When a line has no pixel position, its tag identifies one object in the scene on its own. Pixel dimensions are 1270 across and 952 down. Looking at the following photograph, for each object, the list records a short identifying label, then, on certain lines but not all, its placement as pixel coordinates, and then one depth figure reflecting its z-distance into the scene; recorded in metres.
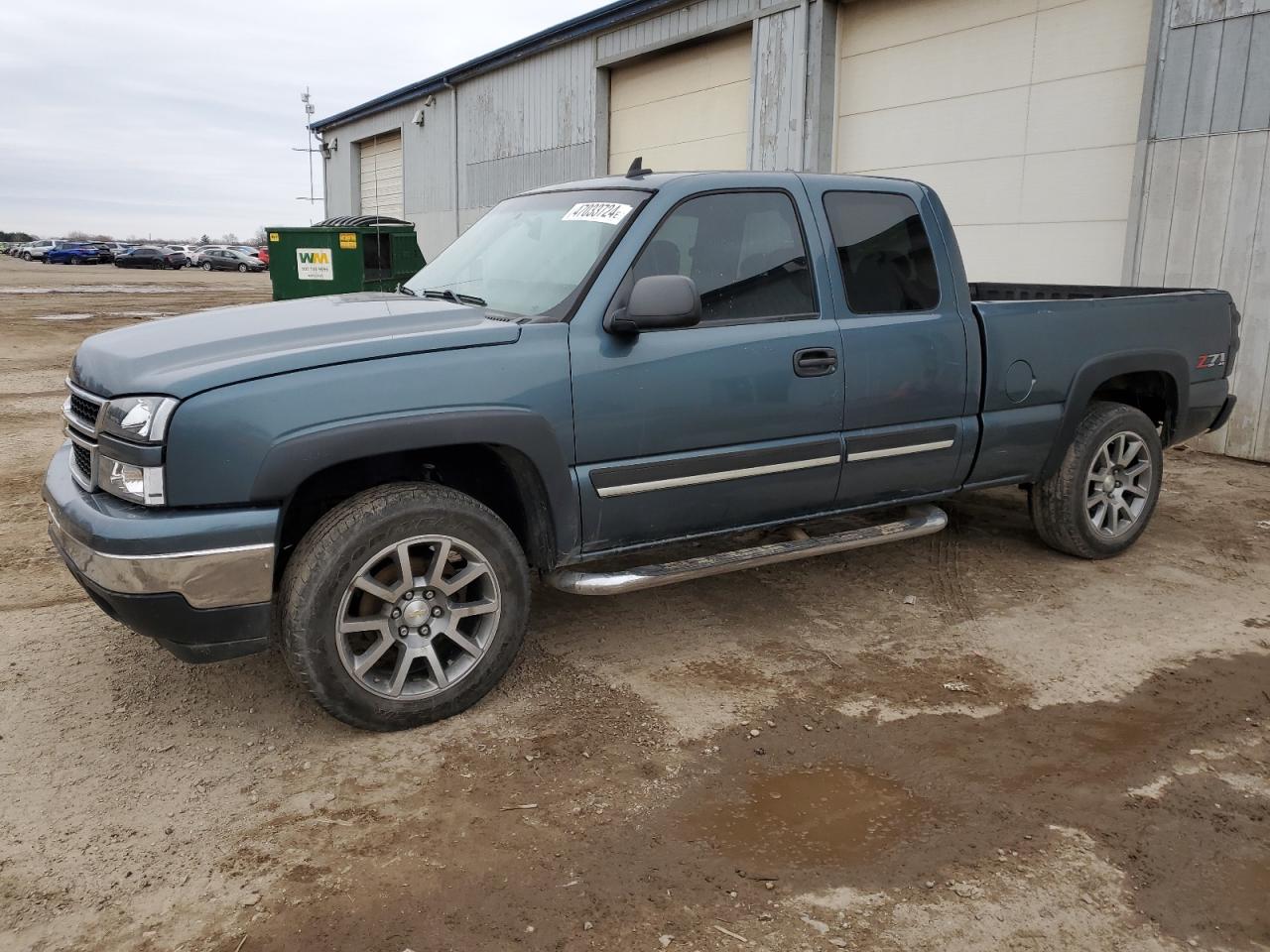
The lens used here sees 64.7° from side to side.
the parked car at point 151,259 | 53.44
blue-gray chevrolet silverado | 3.04
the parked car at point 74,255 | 57.72
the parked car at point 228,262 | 54.41
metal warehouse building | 7.77
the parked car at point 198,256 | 55.88
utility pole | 46.53
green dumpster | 15.16
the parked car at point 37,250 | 62.06
